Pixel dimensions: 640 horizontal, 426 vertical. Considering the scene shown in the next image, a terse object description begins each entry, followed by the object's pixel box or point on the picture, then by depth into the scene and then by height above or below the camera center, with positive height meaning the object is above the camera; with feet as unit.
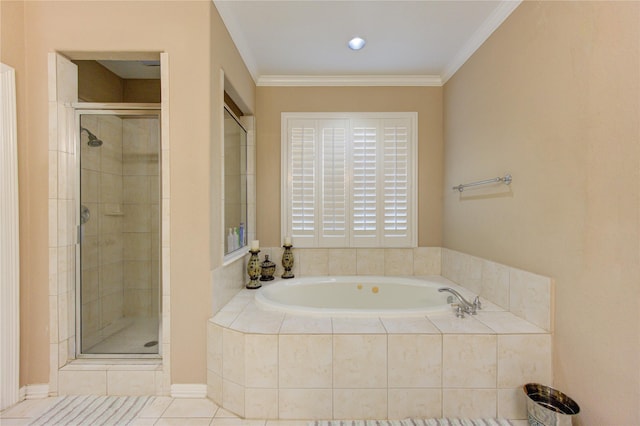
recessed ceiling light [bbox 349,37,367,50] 6.87 +4.11
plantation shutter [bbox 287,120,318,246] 9.00 +1.37
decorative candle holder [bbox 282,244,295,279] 8.72 -1.61
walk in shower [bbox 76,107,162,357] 6.07 -0.64
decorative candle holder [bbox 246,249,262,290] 7.66 -1.73
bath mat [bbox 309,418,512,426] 4.72 -3.59
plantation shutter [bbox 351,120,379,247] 8.99 +0.98
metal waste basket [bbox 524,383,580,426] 3.99 -2.99
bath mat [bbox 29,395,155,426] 4.83 -3.64
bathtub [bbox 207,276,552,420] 4.84 -2.81
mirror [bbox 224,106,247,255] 6.87 +0.68
